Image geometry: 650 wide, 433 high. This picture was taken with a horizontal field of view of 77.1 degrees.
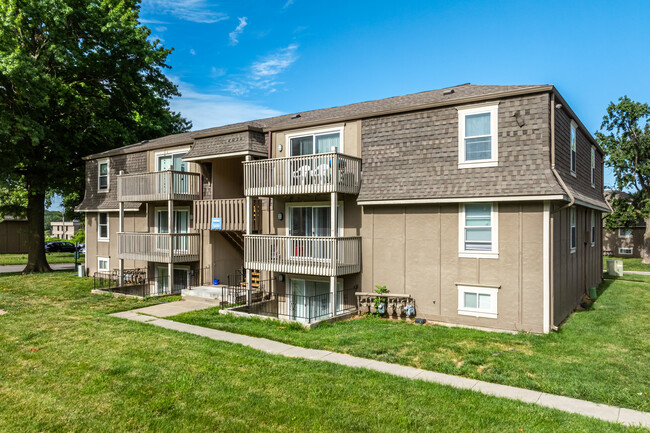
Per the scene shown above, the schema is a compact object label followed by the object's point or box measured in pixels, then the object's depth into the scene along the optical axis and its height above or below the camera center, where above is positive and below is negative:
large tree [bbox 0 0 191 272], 19.80 +7.13
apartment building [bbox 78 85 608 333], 10.46 +0.33
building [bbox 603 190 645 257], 37.91 -2.26
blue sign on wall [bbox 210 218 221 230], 15.75 -0.24
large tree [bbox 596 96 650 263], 31.12 +4.51
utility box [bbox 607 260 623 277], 22.62 -2.84
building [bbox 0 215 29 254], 41.44 -1.96
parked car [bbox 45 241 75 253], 42.88 -3.10
